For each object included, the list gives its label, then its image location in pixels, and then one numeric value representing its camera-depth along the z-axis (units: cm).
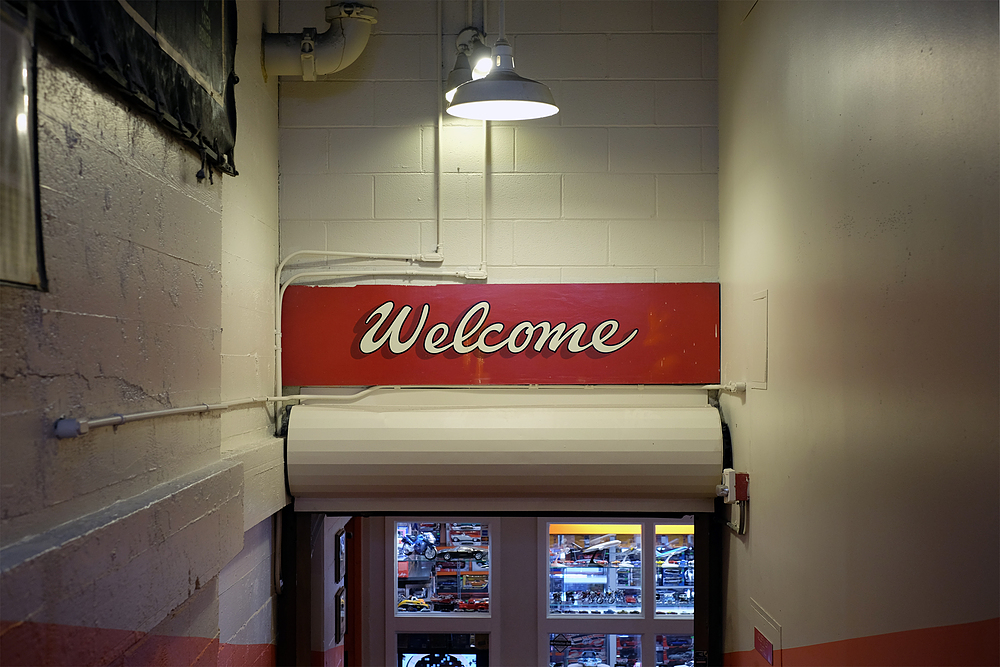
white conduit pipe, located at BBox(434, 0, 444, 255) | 402
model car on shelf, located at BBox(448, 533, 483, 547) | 764
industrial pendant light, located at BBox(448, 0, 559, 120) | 313
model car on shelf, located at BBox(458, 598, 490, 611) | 752
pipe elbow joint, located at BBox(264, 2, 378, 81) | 378
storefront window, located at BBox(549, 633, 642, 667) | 753
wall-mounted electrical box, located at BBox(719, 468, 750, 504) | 356
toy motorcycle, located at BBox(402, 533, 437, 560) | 772
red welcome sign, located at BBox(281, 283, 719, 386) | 395
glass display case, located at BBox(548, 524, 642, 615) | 751
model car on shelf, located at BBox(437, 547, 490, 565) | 759
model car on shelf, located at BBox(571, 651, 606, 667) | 760
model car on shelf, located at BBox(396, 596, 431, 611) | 759
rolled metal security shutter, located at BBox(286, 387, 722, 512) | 375
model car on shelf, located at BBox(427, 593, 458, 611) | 756
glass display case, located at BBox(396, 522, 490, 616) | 757
